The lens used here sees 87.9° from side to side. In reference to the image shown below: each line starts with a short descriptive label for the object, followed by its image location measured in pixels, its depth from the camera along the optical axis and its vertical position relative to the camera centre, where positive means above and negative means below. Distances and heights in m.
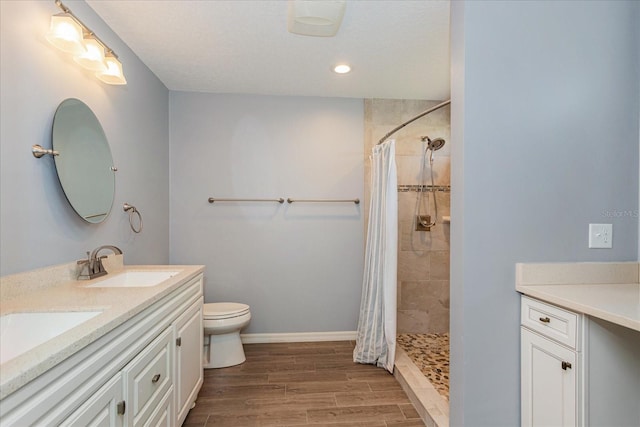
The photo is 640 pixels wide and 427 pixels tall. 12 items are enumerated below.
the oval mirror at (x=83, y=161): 1.62 +0.29
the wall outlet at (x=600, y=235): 1.47 -0.09
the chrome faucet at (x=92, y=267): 1.72 -0.28
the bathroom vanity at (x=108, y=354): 0.76 -0.43
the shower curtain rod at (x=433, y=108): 2.01 +0.70
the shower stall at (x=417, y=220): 3.22 -0.06
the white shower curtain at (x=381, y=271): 2.53 -0.45
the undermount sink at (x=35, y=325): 1.11 -0.38
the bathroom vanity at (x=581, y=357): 1.17 -0.53
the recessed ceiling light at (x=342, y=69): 2.53 +1.13
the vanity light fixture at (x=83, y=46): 1.49 +0.81
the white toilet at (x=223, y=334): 2.51 -0.97
